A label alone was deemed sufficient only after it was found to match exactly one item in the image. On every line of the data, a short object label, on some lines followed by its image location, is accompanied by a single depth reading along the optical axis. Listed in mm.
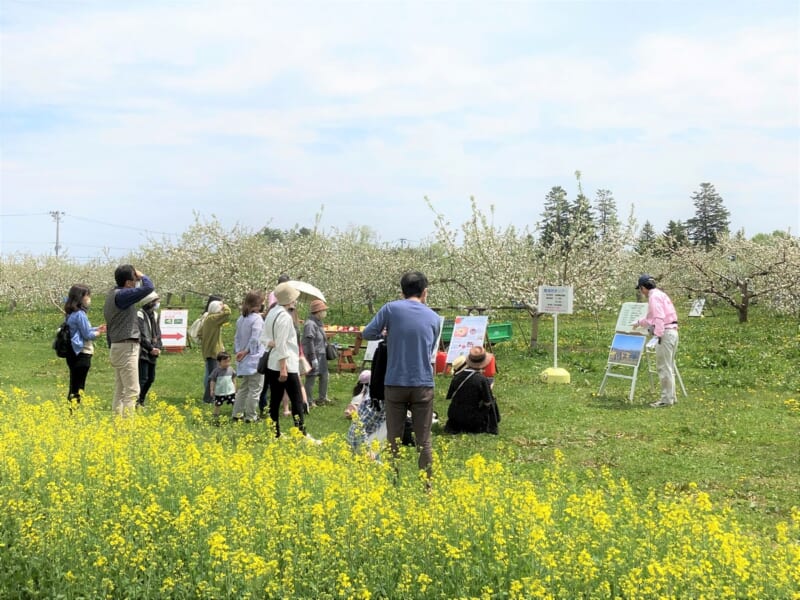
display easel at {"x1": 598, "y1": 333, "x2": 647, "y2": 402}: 11492
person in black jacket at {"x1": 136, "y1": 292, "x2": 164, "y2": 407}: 10930
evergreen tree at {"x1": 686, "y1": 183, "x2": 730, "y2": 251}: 74688
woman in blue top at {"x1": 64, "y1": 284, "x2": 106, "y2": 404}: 9328
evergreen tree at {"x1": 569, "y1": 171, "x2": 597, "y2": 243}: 19172
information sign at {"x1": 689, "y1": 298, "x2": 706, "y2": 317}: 29934
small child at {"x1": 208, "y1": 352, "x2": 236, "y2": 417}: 10656
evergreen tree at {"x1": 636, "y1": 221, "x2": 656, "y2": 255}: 59988
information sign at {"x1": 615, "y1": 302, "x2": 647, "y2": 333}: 12219
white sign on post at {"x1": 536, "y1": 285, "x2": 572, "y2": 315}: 14172
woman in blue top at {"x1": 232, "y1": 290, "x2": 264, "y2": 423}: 9742
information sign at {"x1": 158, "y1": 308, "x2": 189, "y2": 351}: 18984
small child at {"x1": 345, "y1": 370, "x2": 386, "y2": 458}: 7062
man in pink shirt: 10750
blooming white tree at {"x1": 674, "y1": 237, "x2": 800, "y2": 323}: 26438
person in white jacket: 8289
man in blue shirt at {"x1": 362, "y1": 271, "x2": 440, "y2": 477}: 6195
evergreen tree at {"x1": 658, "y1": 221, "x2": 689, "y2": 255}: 66438
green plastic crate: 16484
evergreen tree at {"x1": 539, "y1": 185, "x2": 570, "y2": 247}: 20433
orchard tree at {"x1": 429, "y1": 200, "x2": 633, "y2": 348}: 18219
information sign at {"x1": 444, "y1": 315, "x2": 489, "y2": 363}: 14250
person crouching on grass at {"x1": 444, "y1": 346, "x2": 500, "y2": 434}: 9141
